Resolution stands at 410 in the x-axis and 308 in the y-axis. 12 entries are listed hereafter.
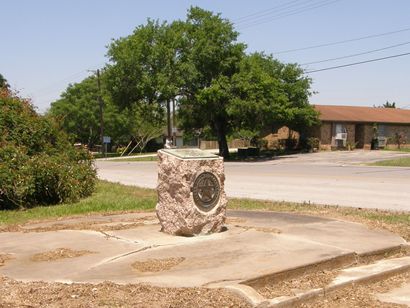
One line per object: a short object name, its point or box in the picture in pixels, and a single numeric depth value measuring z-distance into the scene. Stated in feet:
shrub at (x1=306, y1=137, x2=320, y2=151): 167.73
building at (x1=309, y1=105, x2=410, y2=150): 172.96
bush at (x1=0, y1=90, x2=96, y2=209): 42.09
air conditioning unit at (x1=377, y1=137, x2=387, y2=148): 176.08
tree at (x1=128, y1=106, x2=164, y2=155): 226.17
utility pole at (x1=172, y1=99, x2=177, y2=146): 161.26
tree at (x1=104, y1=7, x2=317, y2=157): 128.06
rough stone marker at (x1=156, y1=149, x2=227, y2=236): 25.85
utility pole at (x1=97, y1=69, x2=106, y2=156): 183.60
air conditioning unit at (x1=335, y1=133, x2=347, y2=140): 173.66
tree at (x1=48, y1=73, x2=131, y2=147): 218.79
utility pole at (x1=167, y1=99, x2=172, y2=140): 140.84
